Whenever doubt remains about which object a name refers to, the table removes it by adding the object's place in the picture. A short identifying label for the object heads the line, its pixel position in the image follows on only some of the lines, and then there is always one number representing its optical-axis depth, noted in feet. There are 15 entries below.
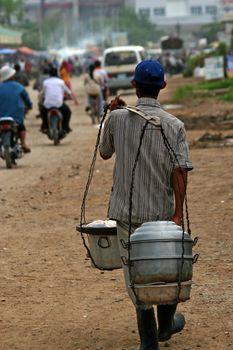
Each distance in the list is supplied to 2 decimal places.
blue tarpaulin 223.73
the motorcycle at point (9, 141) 55.57
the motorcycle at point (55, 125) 68.03
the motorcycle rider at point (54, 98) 68.08
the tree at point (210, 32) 405.55
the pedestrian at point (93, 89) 86.53
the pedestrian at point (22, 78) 109.21
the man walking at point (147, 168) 20.81
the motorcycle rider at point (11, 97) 55.95
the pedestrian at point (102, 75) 87.64
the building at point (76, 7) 592.60
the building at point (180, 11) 544.21
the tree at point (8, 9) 361.30
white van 132.26
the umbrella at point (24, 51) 285.23
